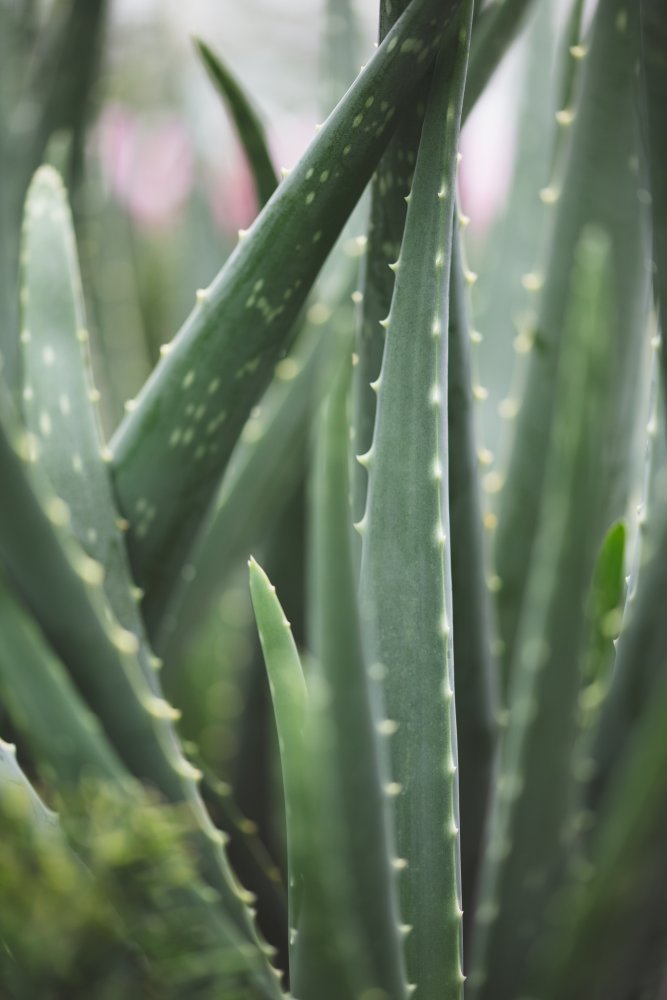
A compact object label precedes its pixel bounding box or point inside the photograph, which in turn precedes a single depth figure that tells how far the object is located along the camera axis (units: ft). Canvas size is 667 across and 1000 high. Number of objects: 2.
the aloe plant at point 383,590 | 2.61
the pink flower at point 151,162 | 5.71
